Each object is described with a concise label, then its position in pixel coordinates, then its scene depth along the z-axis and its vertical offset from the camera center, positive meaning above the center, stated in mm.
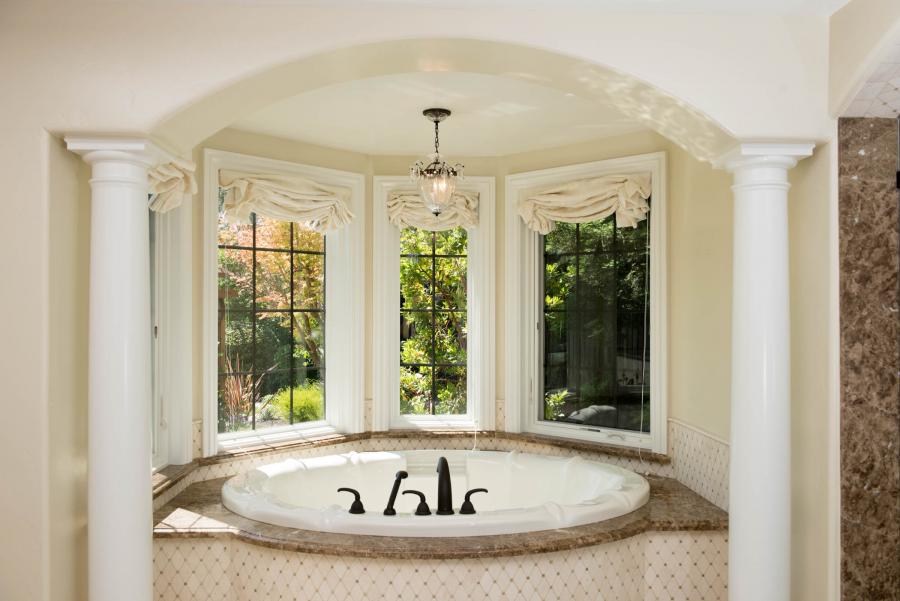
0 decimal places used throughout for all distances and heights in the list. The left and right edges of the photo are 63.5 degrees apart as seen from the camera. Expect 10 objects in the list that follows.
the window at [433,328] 4684 -207
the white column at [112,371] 2318 -234
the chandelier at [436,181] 3648 +585
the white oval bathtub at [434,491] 2799 -911
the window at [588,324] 3961 -166
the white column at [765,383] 2418 -291
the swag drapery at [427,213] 4555 +526
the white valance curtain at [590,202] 3967 +541
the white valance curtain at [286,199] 3973 +559
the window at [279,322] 3951 -149
